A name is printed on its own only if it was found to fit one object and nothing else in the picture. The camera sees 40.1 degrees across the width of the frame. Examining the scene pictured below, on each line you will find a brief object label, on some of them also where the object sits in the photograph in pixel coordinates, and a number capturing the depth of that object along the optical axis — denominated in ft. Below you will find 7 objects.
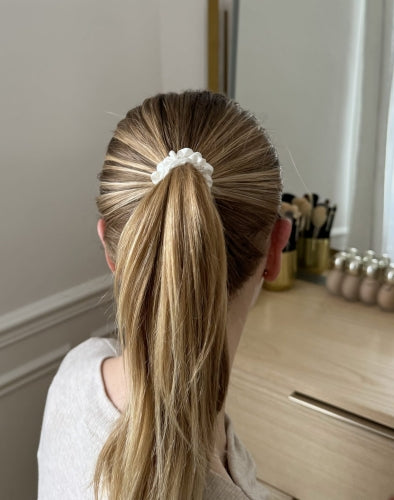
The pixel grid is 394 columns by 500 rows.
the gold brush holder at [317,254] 4.54
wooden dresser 3.12
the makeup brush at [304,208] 4.46
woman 1.88
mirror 4.14
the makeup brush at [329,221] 4.49
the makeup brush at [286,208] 4.27
